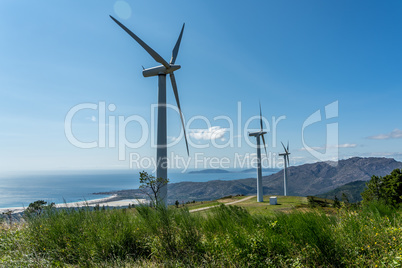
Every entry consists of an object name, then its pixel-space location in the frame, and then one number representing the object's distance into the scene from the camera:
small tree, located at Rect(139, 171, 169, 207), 19.58
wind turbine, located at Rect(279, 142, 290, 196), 74.62
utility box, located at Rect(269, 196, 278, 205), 47.30
